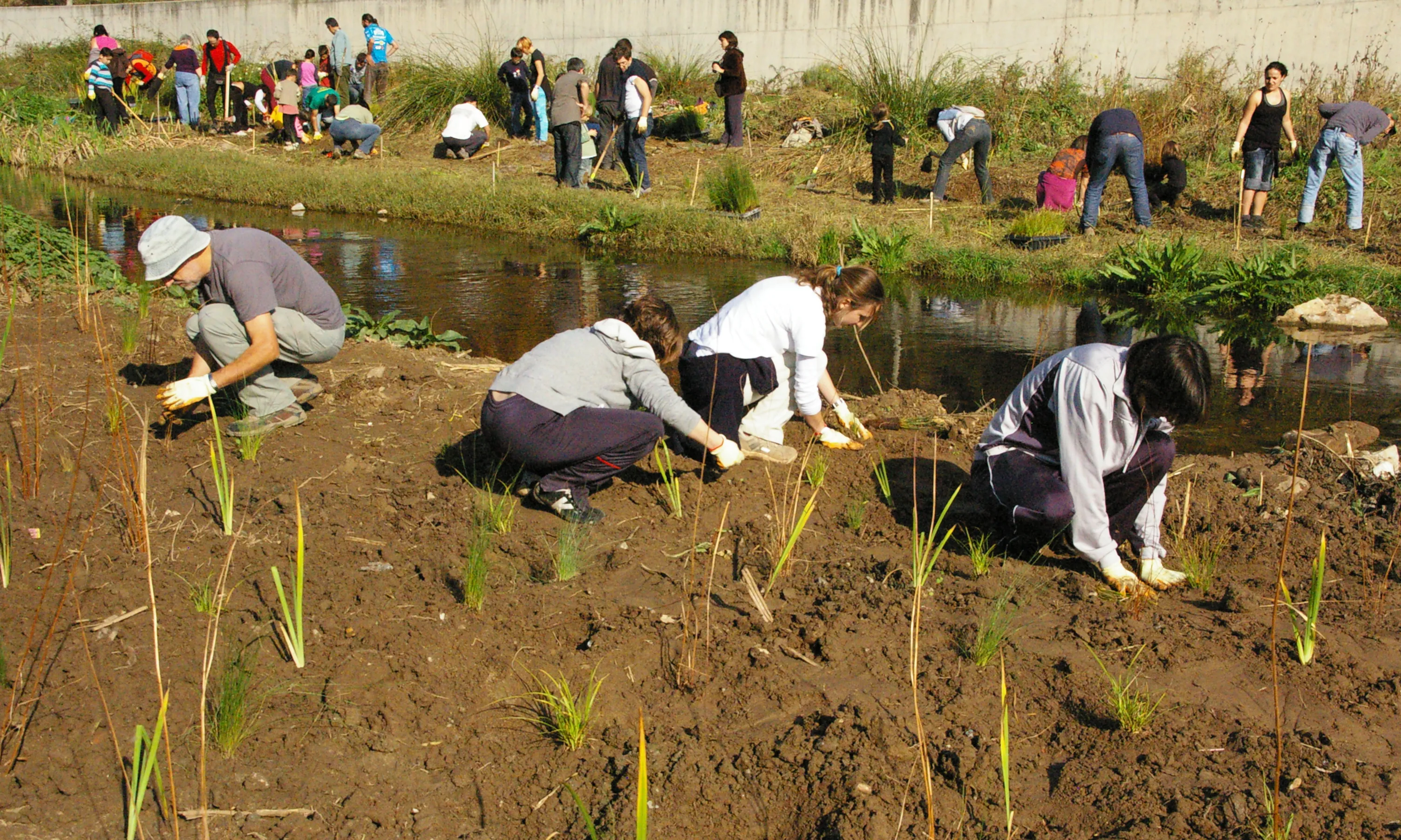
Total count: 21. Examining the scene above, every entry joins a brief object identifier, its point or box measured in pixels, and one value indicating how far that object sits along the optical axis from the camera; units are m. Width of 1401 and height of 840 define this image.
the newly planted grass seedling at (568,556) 3.65
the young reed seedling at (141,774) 2.23
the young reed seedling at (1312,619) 3.20
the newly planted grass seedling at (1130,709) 2.89
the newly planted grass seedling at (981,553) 3.82
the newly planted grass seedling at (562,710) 2.82
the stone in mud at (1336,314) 8.59
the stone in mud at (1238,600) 3.58
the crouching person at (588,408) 4.13
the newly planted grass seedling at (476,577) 3.38
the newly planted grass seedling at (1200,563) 3.80
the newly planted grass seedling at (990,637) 3.20
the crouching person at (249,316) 4.41
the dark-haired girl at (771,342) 4.80
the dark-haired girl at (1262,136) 11.42
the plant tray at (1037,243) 10.82
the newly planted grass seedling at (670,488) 4.26
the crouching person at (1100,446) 3.49
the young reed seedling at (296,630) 2.96
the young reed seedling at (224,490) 3.67
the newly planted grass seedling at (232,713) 2.66
